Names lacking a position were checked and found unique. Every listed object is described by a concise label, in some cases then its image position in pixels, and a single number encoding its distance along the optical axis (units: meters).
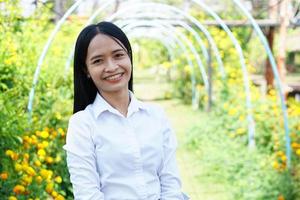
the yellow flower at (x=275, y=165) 4.04
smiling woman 1.62
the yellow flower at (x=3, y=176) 2.49
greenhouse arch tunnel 4.08
